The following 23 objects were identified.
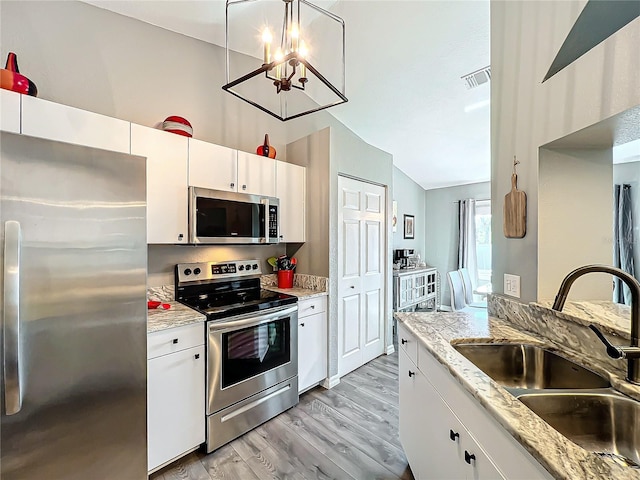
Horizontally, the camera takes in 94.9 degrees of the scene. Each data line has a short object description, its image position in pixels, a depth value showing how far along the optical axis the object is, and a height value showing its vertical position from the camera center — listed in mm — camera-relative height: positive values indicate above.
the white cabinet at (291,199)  2822 +380
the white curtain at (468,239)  5402 -14
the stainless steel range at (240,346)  2025 -825
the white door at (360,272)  3090 -386
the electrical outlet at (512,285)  1682 -273
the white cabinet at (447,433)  821 -729
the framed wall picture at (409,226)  5672 +235
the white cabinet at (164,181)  1980 +398
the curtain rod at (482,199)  5325 +709
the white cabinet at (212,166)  2223 +565
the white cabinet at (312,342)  2643 -975
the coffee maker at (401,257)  5045 -334
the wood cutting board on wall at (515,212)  1627 +148
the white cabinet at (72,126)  1567 +644
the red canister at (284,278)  3012 -417
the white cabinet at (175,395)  1746 -991
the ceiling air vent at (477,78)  2783 +1581
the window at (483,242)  5418 -69
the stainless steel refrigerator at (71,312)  1177 -336
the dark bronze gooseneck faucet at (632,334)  990 -337
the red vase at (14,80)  1512 +823
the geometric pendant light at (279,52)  1625 +1766
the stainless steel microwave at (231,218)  2191 +163
